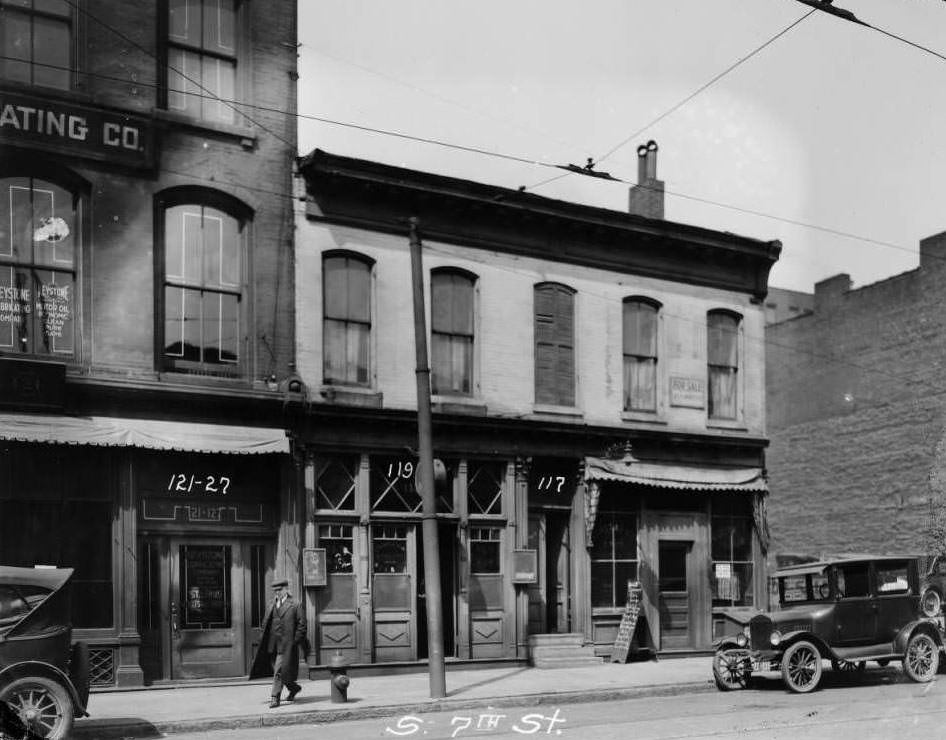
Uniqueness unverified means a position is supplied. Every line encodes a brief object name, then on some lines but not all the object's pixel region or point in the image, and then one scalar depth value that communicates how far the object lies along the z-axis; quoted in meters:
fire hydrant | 15.66
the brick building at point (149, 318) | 17.28
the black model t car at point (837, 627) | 16.97
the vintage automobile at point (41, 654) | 11.98
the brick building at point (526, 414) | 20.06
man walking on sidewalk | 15.40
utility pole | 16.20
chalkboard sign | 22.16
